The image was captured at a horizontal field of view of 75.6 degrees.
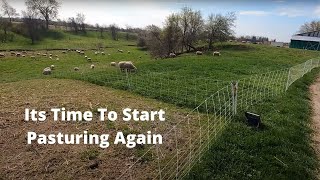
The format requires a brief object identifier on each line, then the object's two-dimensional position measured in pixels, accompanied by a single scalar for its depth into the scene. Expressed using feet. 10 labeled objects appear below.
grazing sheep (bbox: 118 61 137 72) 51.62
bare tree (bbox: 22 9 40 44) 148.53
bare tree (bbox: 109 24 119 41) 224.79
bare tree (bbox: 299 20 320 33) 222.98
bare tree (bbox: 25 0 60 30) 199.37
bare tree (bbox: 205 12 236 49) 106.57
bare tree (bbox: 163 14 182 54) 101.60
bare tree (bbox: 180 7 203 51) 106.27
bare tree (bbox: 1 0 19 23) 205.49
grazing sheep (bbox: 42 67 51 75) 59.81
